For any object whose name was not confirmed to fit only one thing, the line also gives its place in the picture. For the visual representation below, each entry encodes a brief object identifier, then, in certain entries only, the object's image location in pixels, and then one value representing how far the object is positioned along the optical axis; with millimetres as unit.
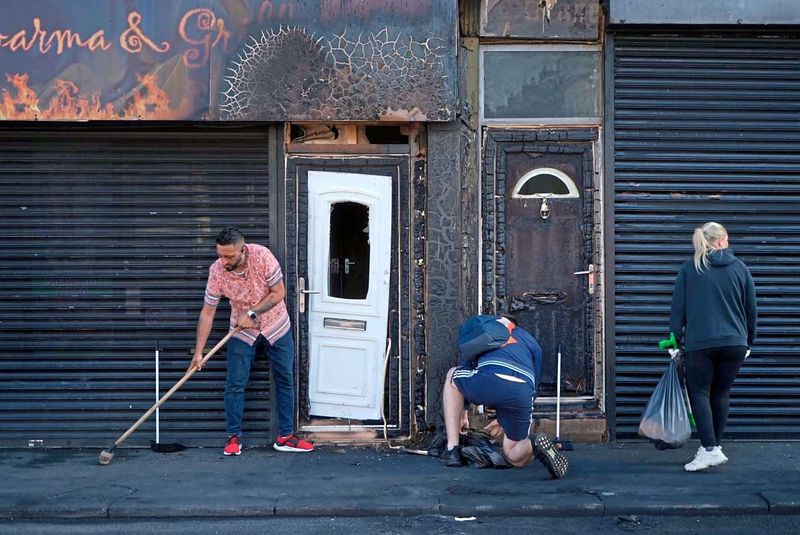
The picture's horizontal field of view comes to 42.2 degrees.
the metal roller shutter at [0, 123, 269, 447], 8461
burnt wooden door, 8516
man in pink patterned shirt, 7969
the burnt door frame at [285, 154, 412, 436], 8461
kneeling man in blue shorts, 7141
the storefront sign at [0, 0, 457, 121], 8125
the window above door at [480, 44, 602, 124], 8492
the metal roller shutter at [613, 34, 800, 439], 8469
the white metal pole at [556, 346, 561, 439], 8359
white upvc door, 8484
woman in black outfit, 7141
